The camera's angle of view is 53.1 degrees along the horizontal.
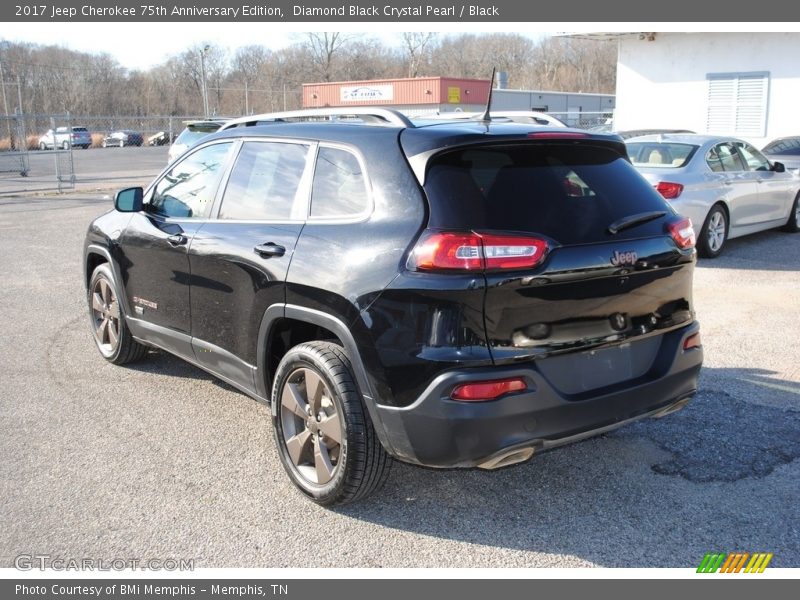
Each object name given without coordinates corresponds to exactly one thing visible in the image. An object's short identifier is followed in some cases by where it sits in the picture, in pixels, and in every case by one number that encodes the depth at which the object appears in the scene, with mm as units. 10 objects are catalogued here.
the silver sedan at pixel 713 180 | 10148
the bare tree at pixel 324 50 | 88912
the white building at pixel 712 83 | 19406
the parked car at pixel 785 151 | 15008
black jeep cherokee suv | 3377
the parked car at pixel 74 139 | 47906
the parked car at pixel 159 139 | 57438
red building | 49000
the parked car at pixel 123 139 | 54709
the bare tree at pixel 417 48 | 92188
